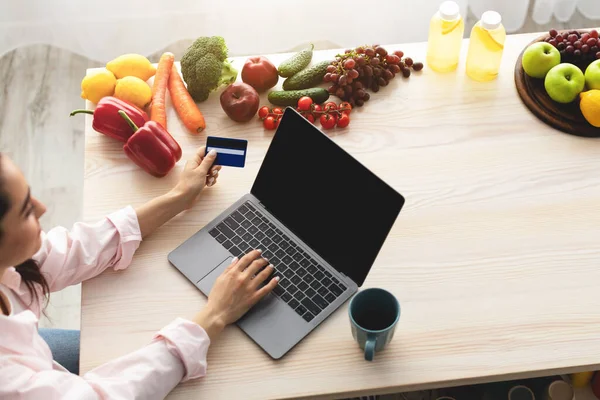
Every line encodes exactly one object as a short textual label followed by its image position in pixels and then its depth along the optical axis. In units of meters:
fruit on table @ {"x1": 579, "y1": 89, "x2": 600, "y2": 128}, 1.46
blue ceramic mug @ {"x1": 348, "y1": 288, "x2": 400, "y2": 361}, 1.12
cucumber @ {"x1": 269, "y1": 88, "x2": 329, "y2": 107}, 1.53
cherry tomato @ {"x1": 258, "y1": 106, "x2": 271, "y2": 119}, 1.51
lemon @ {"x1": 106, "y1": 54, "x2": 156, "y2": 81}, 1.57
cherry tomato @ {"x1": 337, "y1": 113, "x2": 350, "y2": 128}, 1.50
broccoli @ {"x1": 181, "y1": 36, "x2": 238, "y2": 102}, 1.53
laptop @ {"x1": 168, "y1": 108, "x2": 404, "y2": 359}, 1.20
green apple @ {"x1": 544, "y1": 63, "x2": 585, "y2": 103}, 1.49
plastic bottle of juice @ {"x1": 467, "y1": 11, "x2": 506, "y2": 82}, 1.51
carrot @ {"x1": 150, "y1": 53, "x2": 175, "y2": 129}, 1.51
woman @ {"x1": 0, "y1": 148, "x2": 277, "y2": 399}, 1.05
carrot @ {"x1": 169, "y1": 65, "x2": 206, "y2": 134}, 1.50
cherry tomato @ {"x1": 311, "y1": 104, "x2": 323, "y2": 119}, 1.51
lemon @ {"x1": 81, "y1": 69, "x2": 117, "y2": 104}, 1.53
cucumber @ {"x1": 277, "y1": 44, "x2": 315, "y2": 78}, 1.58
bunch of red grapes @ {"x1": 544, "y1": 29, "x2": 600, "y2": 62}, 1.55
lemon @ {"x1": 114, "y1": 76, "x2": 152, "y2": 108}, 1.52
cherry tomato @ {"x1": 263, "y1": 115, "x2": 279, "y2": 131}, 1.50
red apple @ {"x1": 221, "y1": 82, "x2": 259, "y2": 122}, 1.50
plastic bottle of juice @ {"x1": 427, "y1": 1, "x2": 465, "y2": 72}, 1.53
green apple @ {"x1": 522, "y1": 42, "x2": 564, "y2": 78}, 1.53
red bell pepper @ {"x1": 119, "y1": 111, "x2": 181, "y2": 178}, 1.41
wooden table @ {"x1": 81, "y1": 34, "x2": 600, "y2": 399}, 1.16
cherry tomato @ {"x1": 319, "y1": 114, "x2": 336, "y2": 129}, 1.50
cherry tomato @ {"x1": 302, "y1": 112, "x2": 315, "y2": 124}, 1.52
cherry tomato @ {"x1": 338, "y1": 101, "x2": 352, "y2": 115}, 1.51
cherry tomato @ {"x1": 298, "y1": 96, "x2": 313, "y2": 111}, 1.51
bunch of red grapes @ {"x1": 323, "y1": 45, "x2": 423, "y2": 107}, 1.54
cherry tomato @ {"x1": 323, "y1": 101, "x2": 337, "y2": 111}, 1.51
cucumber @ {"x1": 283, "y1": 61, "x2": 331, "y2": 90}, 1.56
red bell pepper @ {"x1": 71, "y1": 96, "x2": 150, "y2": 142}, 1.45
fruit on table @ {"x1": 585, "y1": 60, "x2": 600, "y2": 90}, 1.48
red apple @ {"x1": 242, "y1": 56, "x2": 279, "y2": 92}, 1.55
